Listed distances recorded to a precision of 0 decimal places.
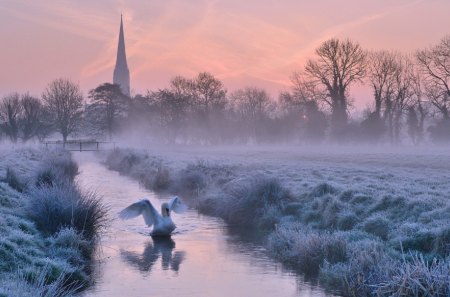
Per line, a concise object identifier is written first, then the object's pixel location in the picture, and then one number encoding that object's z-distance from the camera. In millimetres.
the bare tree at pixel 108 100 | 86250
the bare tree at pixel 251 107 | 93625
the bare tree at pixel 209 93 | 87188
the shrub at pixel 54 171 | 23328
